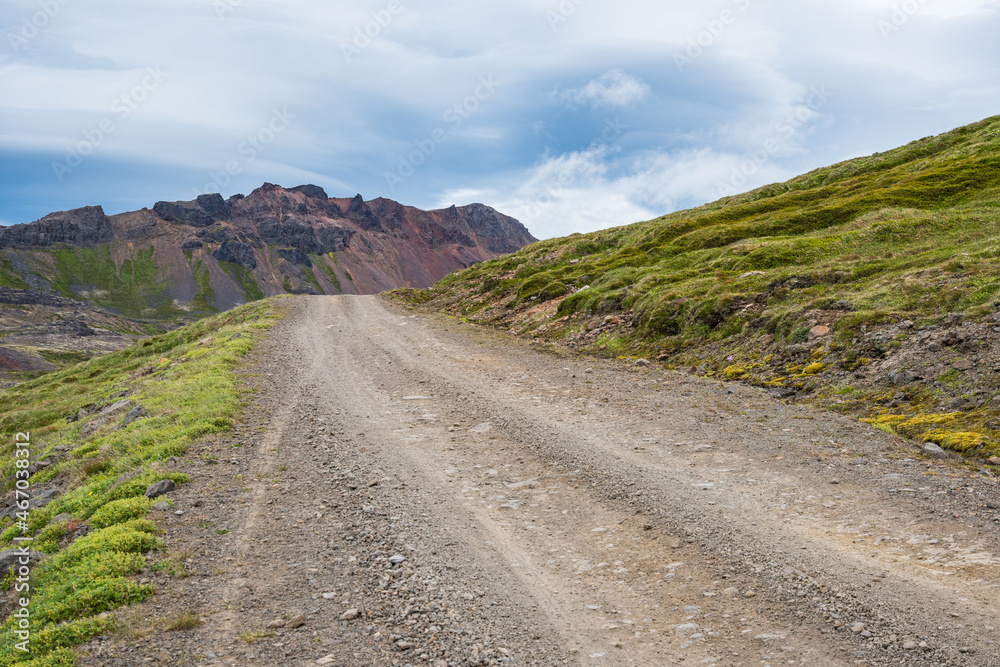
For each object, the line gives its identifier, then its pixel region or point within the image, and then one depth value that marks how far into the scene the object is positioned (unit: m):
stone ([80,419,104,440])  17.84
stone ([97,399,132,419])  19.58
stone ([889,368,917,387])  13.91
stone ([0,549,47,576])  9.07
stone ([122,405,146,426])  16.98
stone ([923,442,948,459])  10.48
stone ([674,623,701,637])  6.22
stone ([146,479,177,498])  10.56
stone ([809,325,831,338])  17.98
